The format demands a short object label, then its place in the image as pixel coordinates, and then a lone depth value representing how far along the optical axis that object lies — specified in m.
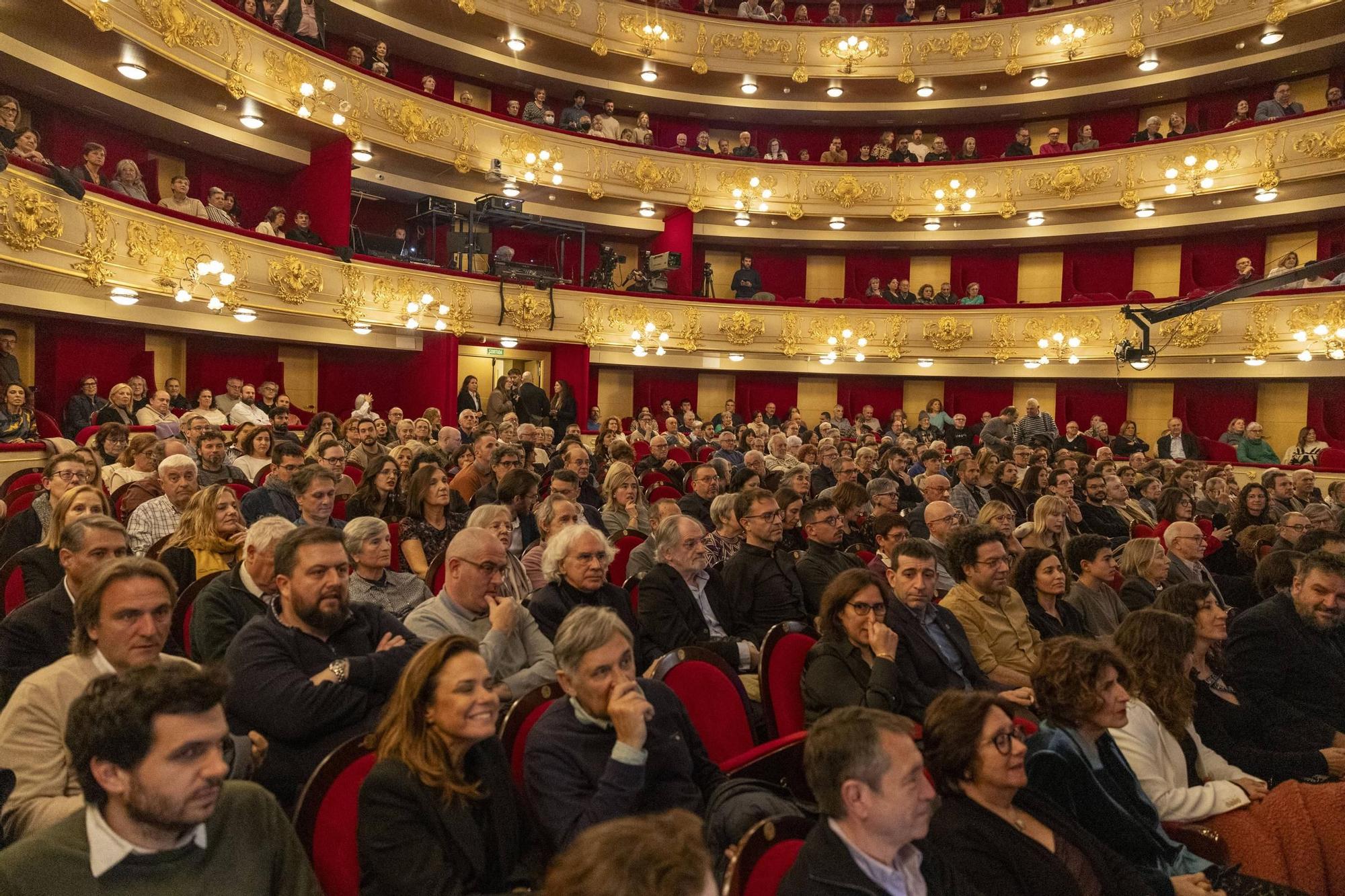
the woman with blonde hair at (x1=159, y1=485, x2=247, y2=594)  3.57
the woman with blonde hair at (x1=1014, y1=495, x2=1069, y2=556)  5.14
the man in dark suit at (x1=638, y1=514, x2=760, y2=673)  3.56
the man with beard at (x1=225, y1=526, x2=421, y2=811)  2.22
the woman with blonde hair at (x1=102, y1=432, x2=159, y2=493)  5.57
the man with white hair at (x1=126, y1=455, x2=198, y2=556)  4.39
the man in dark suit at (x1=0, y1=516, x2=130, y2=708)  2.53
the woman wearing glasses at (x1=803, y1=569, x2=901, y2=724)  2.79
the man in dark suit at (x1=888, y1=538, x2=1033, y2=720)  3.19
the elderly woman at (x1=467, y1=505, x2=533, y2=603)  3.70
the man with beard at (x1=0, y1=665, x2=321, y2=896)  1.45
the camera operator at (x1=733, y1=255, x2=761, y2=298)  17.44
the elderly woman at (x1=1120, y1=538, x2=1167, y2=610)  4.24
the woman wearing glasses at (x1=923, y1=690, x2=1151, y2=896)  1.96
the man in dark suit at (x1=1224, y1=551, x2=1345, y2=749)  3.23
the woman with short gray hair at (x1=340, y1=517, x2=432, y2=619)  3.35
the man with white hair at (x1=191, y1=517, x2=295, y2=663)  2.80
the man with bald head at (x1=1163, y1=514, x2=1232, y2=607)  4.73
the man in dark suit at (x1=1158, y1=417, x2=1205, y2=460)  13.20
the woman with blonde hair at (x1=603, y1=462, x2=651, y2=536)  5.52
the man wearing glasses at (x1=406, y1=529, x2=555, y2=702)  2.84
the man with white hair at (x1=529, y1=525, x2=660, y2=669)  3.17
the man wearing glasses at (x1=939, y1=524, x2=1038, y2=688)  3.56
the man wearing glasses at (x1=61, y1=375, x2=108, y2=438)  8.68
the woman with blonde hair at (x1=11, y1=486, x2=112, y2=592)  3.37
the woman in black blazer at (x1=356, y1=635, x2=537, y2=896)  1.73
